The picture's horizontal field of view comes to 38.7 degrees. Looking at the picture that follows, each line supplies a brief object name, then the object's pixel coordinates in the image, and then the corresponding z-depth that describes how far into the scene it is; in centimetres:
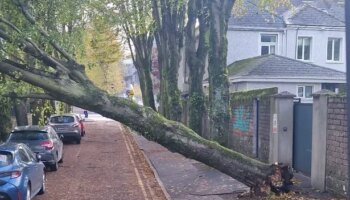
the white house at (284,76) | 2425
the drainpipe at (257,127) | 1611
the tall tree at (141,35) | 2274
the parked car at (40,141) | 1600
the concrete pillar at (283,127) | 1373
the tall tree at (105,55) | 2357
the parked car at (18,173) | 978
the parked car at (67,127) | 2758
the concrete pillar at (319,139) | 1116
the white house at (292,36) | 3153
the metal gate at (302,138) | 1277
